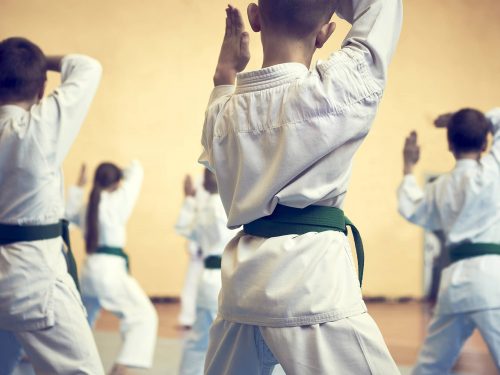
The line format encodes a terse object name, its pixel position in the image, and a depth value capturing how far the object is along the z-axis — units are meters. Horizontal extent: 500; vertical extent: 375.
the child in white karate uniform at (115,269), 4.50
